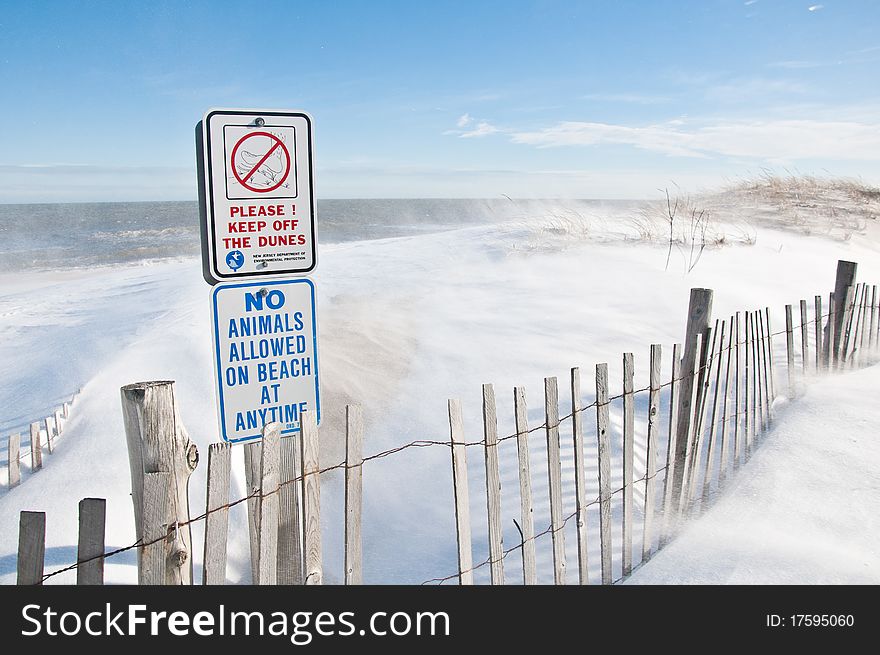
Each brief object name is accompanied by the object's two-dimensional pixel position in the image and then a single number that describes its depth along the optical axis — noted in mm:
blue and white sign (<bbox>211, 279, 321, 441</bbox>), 2553
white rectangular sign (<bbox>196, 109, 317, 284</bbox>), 2475
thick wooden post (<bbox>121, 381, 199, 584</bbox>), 1927
